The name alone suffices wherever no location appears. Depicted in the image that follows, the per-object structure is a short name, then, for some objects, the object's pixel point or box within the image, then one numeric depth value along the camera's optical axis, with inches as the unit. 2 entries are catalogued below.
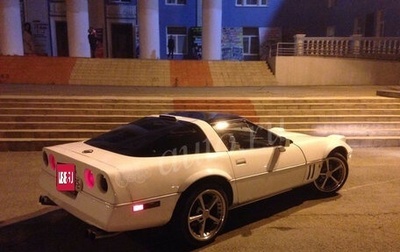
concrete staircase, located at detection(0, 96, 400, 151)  341.4
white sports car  134.0
